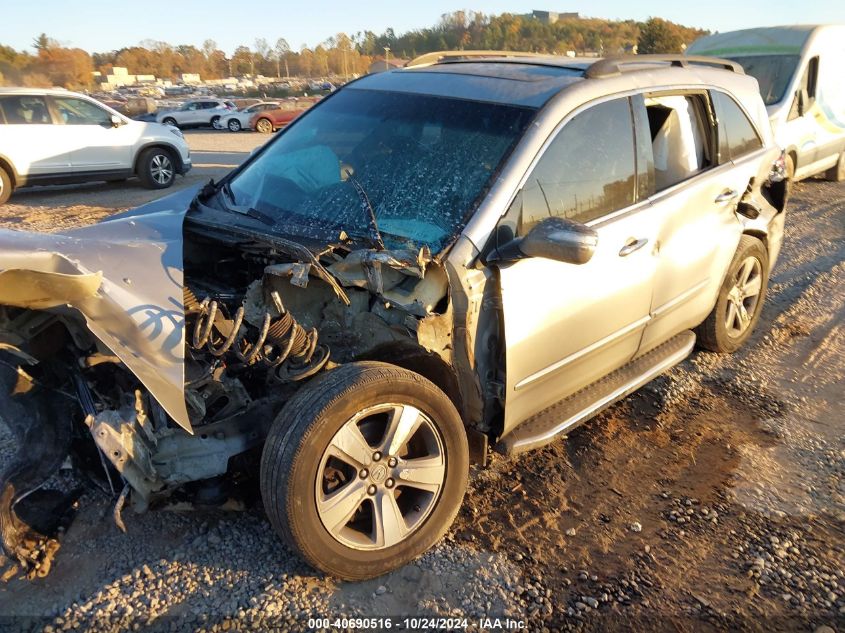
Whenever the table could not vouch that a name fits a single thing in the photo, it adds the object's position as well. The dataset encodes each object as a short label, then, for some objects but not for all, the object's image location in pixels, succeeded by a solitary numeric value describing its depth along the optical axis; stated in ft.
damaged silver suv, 8.14
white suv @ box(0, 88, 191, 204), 35.24
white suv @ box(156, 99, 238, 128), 93.04
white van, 31.01
